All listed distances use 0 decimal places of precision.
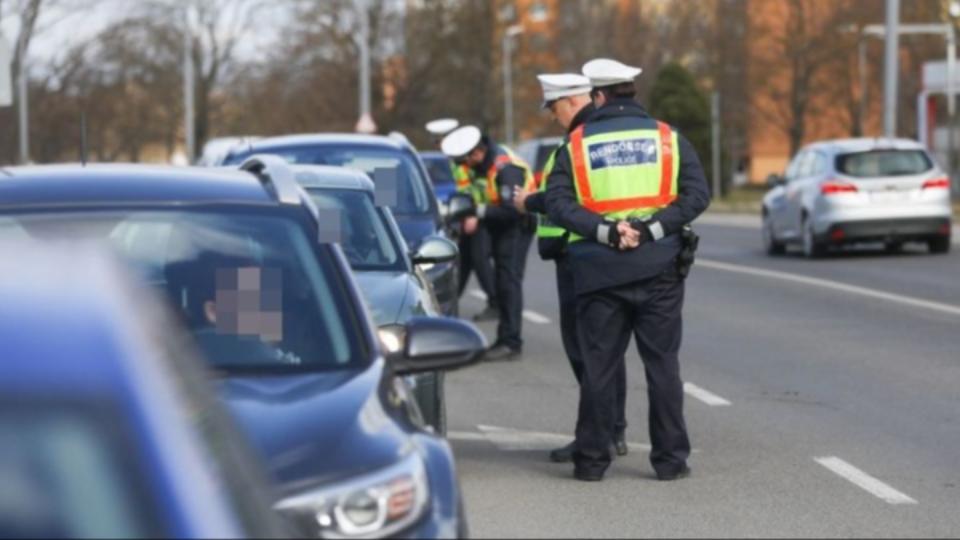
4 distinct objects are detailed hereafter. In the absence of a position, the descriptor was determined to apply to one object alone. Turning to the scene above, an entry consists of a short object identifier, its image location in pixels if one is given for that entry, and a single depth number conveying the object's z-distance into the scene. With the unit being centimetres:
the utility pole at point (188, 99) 6227
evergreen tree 7481
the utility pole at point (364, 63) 5444
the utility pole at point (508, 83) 8120
